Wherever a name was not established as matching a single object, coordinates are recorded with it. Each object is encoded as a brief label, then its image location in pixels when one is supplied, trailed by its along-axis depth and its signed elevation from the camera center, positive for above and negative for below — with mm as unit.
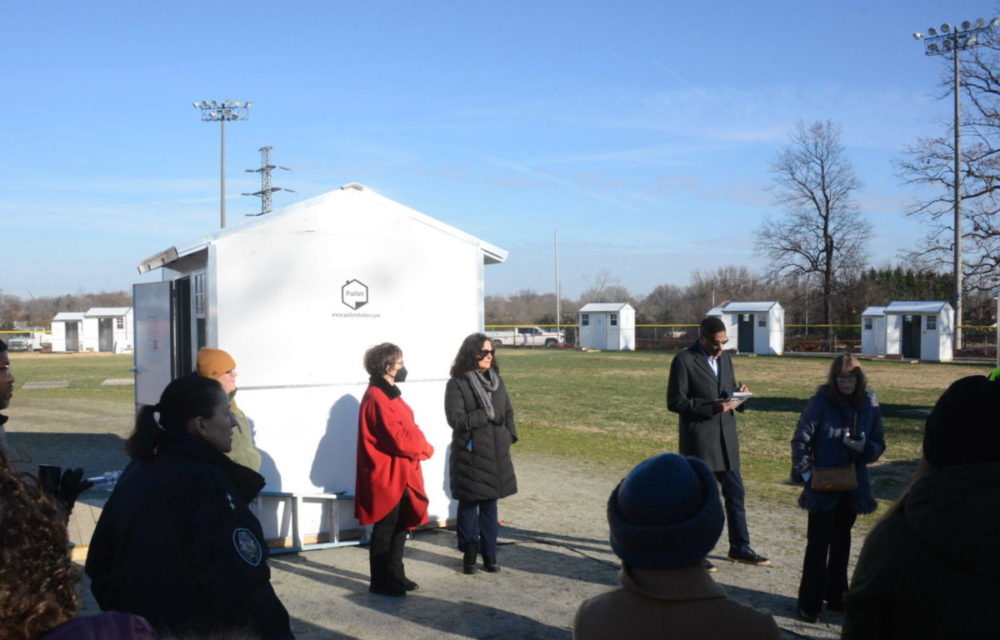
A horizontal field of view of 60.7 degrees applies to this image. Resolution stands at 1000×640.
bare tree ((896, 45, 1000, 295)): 34750 +5463
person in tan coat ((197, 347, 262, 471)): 5539 -403
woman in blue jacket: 5695 -937
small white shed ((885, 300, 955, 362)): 38906 -366
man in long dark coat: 6914 -785
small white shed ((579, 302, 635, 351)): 53500 -343
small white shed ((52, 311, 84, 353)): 61312 -1008
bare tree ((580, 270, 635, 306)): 100675 +3159
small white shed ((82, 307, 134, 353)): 59875 -768
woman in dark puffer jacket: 6789 -1041
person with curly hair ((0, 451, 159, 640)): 1342 -420
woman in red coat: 6418 -1165
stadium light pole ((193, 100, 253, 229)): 43469 +11435
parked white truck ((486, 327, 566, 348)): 62344 -1275
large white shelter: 7598 +30
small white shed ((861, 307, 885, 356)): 41438 -456
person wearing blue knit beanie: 1861 -537
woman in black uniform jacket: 2480 -694
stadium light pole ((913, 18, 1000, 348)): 34656 +11469
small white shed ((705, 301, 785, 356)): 46375 -265
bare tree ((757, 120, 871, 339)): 54219 +4522
